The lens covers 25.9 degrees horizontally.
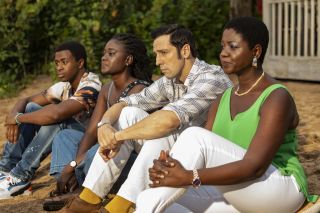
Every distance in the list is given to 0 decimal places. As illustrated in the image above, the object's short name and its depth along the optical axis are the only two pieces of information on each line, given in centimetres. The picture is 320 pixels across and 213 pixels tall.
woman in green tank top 318
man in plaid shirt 369
